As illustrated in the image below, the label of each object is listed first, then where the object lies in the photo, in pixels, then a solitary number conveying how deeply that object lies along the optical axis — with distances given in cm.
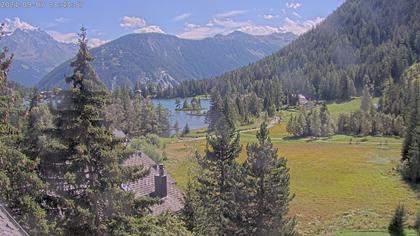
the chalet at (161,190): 2950
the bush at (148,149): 6022
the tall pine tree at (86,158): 1461
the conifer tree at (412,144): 6016
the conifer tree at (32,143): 1880
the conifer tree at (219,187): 2617
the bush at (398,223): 4066
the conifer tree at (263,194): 2545
